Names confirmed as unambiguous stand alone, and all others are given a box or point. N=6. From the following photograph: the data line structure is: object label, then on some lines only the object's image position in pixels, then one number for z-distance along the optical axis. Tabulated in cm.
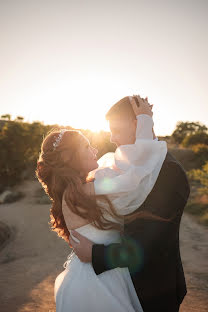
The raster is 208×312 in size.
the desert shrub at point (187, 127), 6938
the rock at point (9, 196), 1497
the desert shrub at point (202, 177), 1087
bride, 178
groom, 172
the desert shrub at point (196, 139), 3714
